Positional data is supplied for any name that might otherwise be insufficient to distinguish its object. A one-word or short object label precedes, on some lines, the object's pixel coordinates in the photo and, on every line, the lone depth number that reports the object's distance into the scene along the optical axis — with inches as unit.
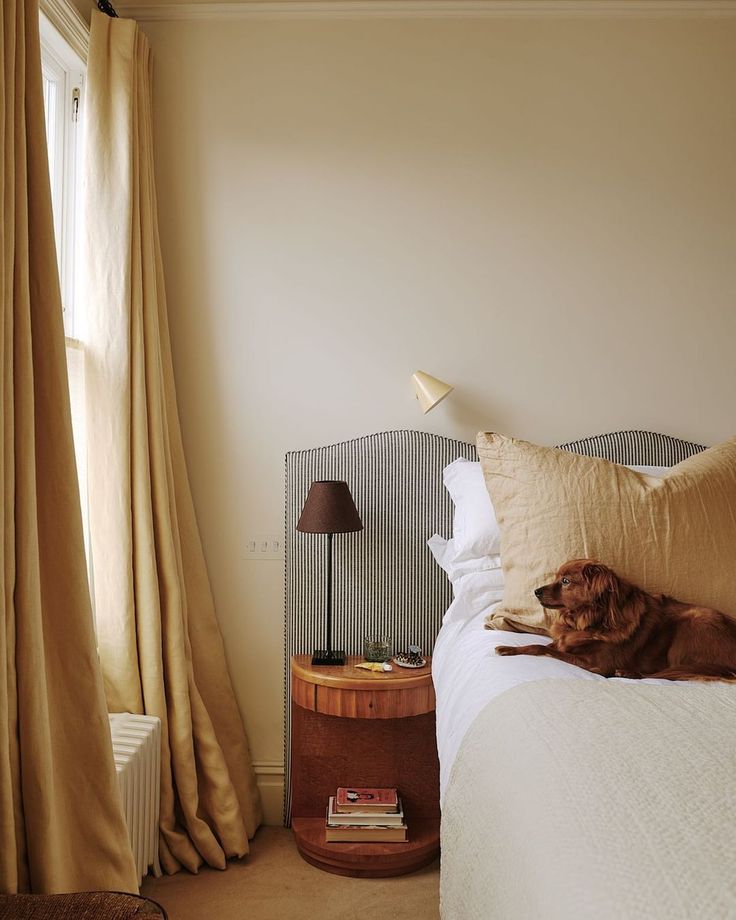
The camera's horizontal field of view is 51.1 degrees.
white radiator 76.2
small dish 95.7
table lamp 93.6
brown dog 63.3
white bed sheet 61.2
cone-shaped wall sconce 99.0
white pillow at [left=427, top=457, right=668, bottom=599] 88.5
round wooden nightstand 97.0
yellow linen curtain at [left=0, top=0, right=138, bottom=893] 57.9
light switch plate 105.1
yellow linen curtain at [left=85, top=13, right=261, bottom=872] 88.1
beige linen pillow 70.3
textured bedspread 31.4
